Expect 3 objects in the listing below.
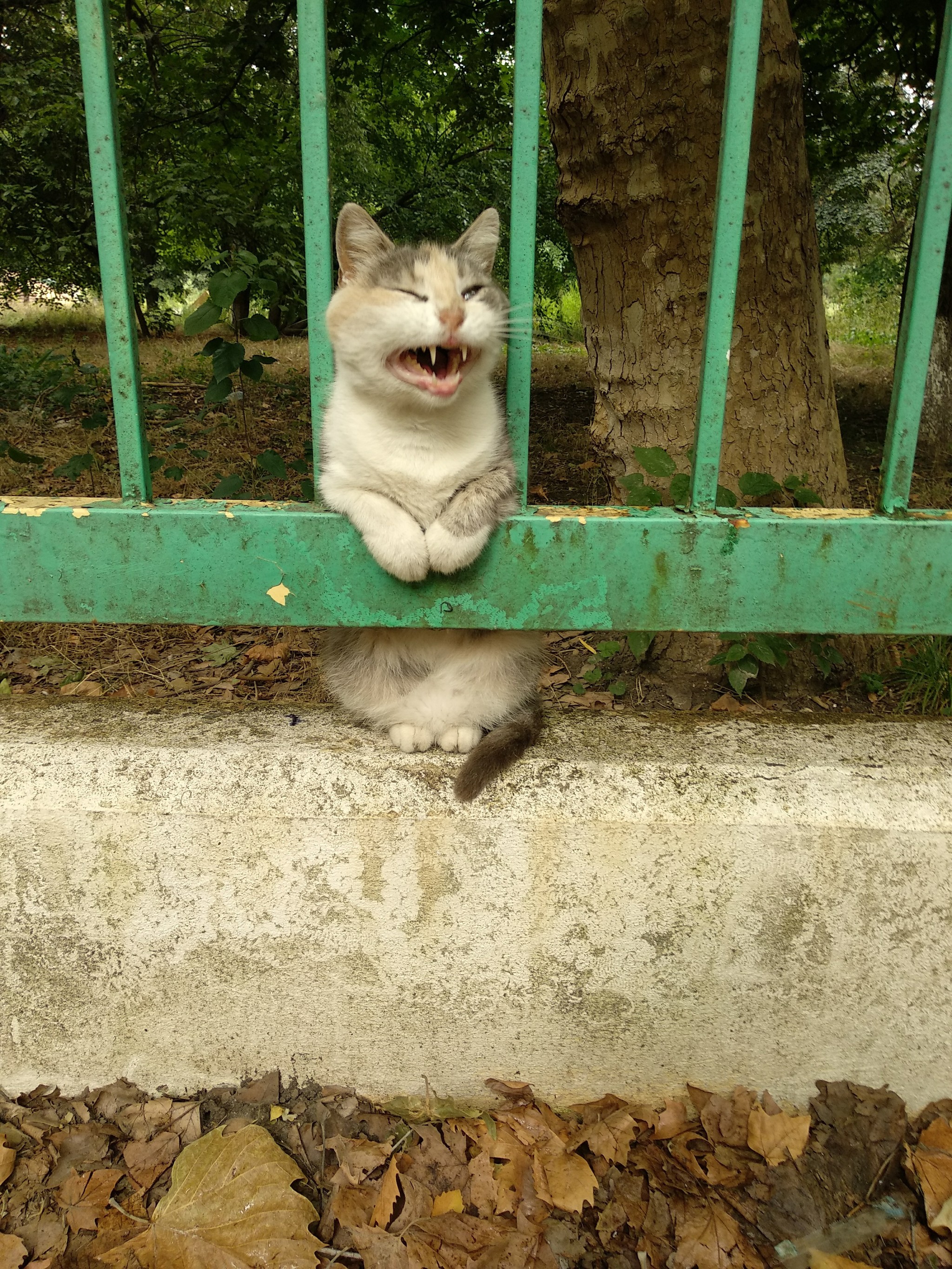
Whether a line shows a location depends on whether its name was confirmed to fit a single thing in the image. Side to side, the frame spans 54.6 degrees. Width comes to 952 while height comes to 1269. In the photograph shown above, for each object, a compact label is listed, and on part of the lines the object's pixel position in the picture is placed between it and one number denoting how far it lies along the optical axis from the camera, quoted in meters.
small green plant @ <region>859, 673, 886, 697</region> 0.96
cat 0.55
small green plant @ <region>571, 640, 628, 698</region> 1.01
